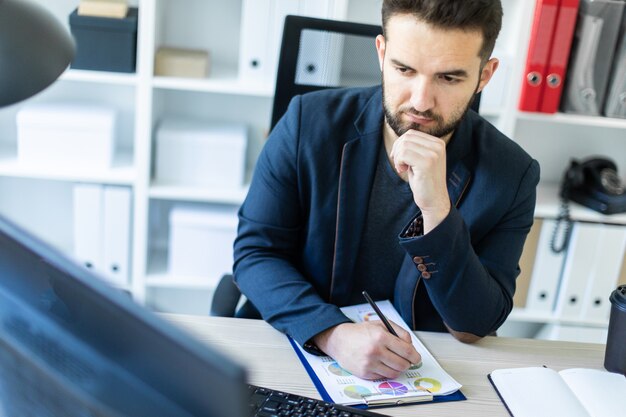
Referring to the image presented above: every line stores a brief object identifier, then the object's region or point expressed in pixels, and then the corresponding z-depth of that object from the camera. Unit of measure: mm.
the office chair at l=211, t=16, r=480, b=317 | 1684
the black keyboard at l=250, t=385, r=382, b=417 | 1015
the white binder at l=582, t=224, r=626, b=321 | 2529
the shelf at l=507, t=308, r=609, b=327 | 2643
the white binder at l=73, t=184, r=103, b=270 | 2451
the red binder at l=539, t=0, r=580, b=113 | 2297
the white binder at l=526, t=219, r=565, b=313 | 2545
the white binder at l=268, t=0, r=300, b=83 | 2291
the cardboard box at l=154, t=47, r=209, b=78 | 2400
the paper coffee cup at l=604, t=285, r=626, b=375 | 1243
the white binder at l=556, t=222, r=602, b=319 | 2525
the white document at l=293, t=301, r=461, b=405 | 1109
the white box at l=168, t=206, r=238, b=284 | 2484
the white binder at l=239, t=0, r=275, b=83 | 2301
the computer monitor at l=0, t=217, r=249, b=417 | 471
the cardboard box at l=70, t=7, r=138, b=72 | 2291
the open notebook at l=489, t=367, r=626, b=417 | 1125
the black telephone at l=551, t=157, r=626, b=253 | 2525
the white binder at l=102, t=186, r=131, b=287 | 2457
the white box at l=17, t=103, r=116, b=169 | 2398
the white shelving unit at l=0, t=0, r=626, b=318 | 2373
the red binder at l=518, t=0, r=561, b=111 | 2299
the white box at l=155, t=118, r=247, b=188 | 2451
